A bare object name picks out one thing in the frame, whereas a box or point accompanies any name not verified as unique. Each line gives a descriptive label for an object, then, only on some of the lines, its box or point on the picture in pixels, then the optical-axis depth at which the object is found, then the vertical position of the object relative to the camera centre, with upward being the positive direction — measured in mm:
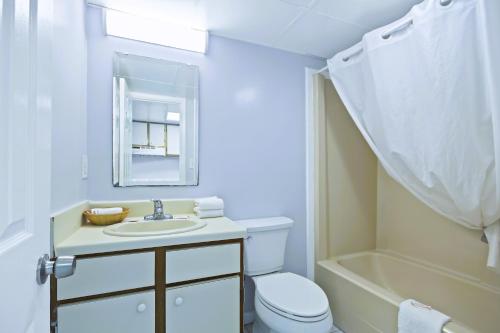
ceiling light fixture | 1485 +885
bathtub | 1463 -860
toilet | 1225 -723
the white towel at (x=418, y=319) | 1132 -726
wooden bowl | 1312 -274
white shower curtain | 1060 +315
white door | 393 +17
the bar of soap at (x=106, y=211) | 1328 -235
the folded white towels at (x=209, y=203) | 1557 -224
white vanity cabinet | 1002 -560
